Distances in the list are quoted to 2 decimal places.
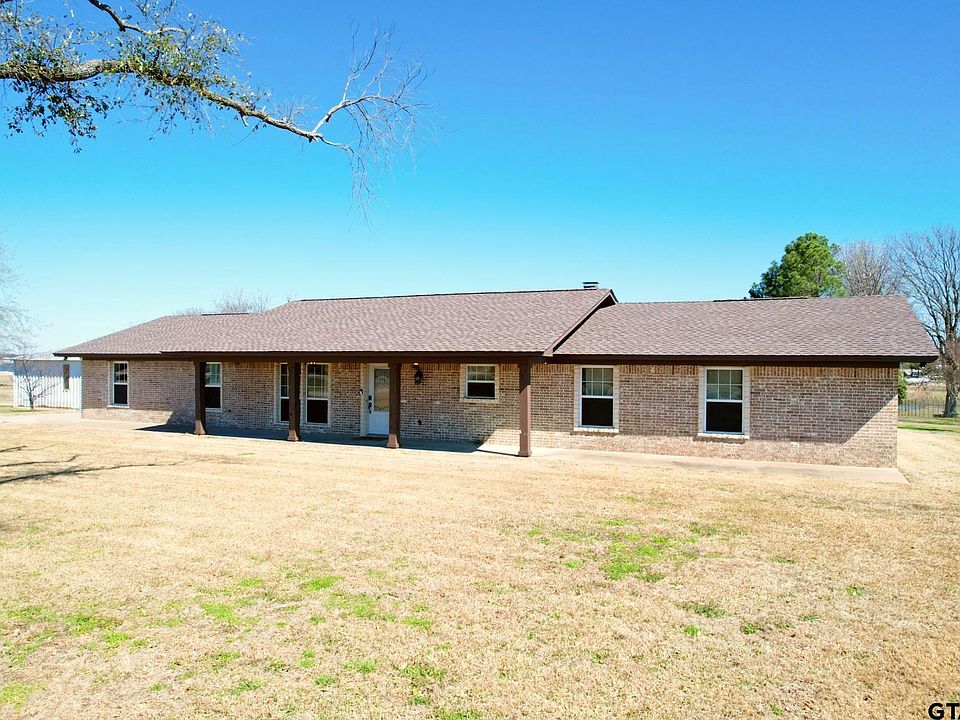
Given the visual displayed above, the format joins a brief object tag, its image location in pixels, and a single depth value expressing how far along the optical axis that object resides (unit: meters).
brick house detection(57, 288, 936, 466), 14.23
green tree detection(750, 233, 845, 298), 32.75
